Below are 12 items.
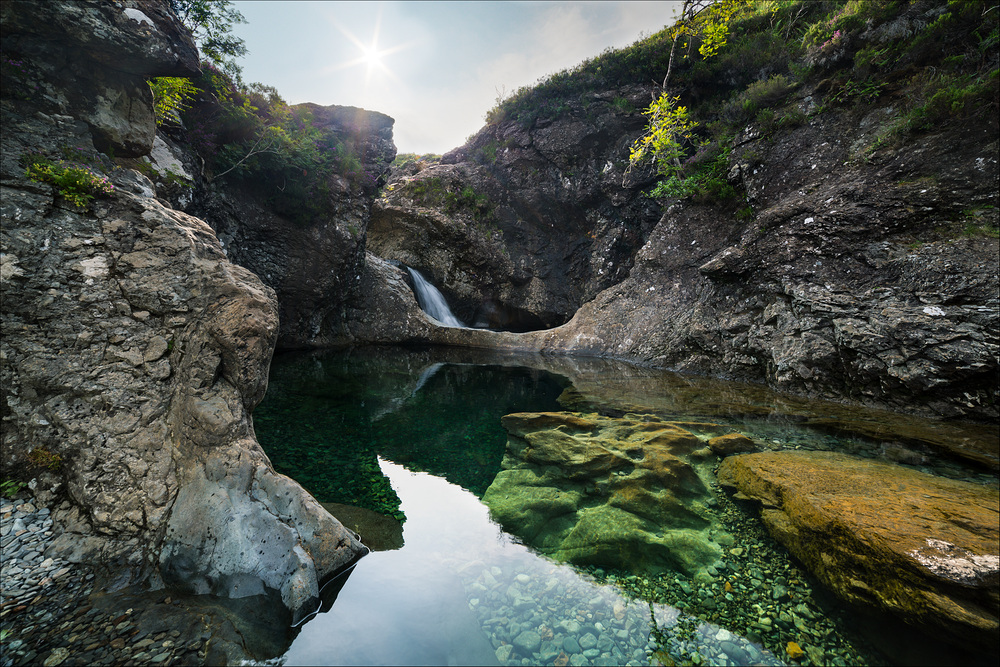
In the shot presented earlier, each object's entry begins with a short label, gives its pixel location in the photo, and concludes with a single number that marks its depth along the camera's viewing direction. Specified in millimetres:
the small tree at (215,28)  8828
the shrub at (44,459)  2891
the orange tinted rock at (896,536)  2355
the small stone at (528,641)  2406
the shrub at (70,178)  3377
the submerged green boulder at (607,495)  3439
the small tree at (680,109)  12898
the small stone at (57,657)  1973
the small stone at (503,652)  2328
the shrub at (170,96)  6895
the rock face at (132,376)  2732
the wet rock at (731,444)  5184
